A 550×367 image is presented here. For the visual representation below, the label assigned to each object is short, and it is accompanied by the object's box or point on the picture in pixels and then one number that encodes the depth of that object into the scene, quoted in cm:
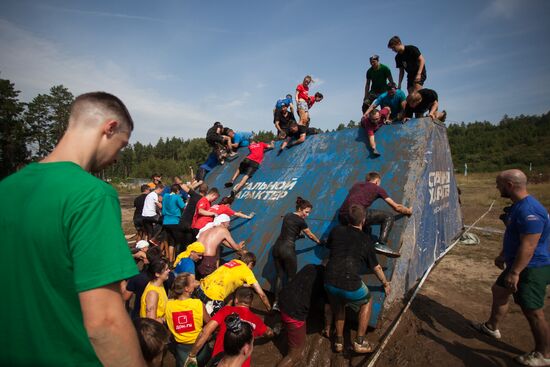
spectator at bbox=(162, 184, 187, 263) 761
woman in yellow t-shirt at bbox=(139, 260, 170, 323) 372
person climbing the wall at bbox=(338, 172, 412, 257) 451
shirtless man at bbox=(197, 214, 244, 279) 504
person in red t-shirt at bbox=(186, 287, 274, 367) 328
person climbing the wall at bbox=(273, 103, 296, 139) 997
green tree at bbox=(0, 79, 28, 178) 3712
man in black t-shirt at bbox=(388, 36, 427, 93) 700
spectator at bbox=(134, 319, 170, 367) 227
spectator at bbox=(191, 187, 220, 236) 635
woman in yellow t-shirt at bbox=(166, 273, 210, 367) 345
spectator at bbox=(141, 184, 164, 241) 862
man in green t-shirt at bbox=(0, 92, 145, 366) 110
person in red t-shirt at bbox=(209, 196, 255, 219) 636
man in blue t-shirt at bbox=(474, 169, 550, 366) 322
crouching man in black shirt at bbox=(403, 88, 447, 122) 619
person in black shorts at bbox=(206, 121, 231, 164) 1071
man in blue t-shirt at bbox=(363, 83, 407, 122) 703
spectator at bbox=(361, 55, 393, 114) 789
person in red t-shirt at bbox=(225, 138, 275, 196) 867
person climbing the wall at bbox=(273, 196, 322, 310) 478
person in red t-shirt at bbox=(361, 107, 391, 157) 613
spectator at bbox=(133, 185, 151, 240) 895
